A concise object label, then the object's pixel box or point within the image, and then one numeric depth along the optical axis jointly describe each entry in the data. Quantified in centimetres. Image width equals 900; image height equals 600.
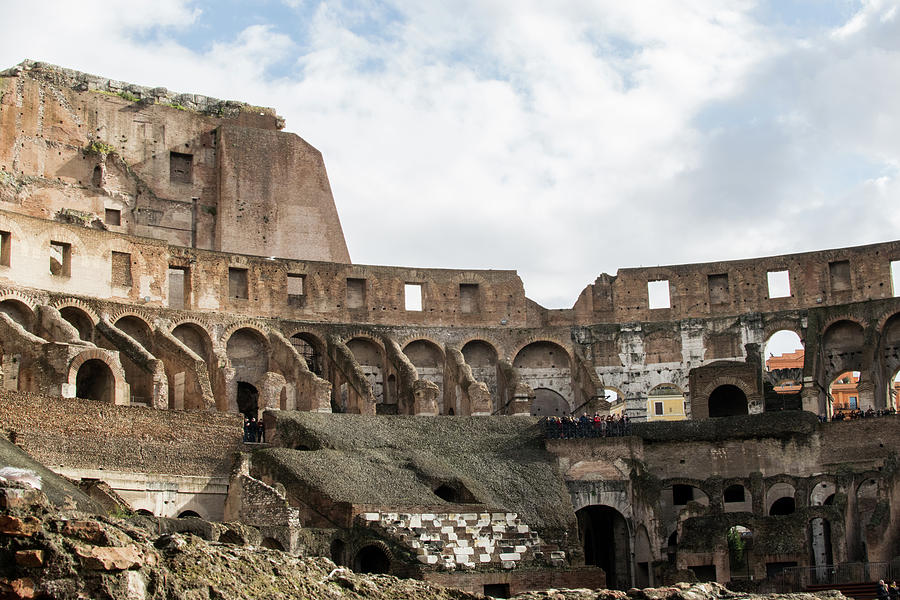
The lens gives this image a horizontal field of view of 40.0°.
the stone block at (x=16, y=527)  1630
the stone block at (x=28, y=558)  1612
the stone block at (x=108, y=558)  1650
